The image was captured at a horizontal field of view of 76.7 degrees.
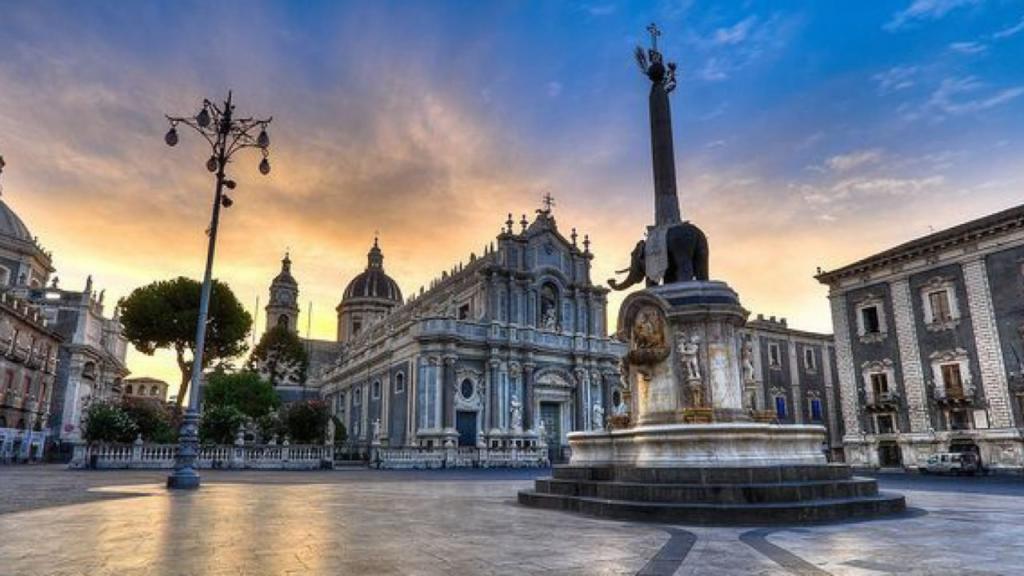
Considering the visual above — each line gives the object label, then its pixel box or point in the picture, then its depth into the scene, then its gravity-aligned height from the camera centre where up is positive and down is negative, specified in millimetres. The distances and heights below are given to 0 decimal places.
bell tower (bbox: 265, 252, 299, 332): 80312 +16276
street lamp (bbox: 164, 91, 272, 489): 15227 +6309
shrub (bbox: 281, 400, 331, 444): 40438 +739
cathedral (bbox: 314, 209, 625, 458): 41000 +5152
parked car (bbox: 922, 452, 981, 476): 27562 -1374
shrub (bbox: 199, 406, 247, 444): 34281 +649
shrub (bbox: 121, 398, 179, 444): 32562 +735
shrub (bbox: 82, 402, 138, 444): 30031 +486
